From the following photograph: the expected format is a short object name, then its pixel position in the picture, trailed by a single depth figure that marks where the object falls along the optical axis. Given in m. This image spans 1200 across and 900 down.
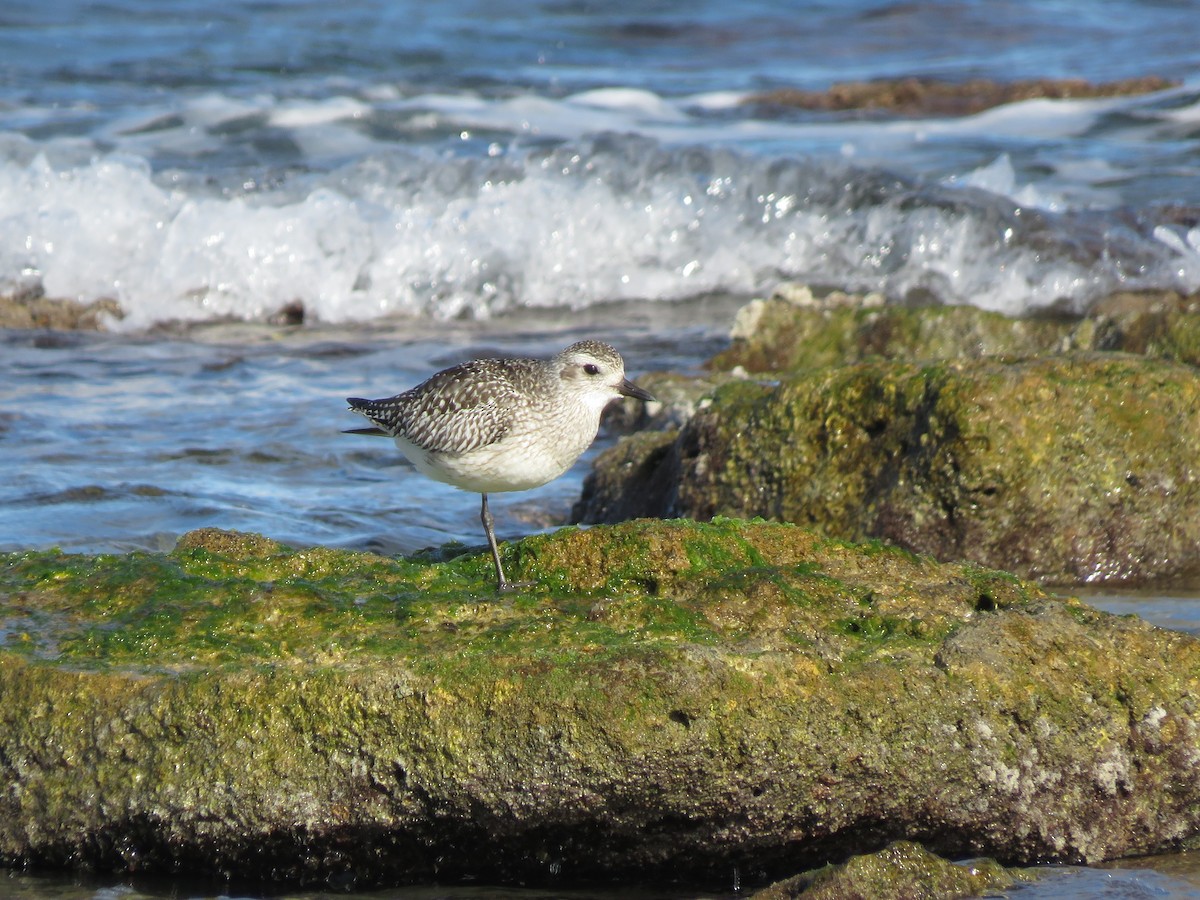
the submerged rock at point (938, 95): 41.91
